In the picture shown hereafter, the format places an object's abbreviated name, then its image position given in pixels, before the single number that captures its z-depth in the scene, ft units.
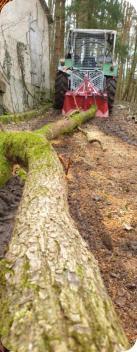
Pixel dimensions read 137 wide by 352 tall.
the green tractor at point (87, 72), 21.09
